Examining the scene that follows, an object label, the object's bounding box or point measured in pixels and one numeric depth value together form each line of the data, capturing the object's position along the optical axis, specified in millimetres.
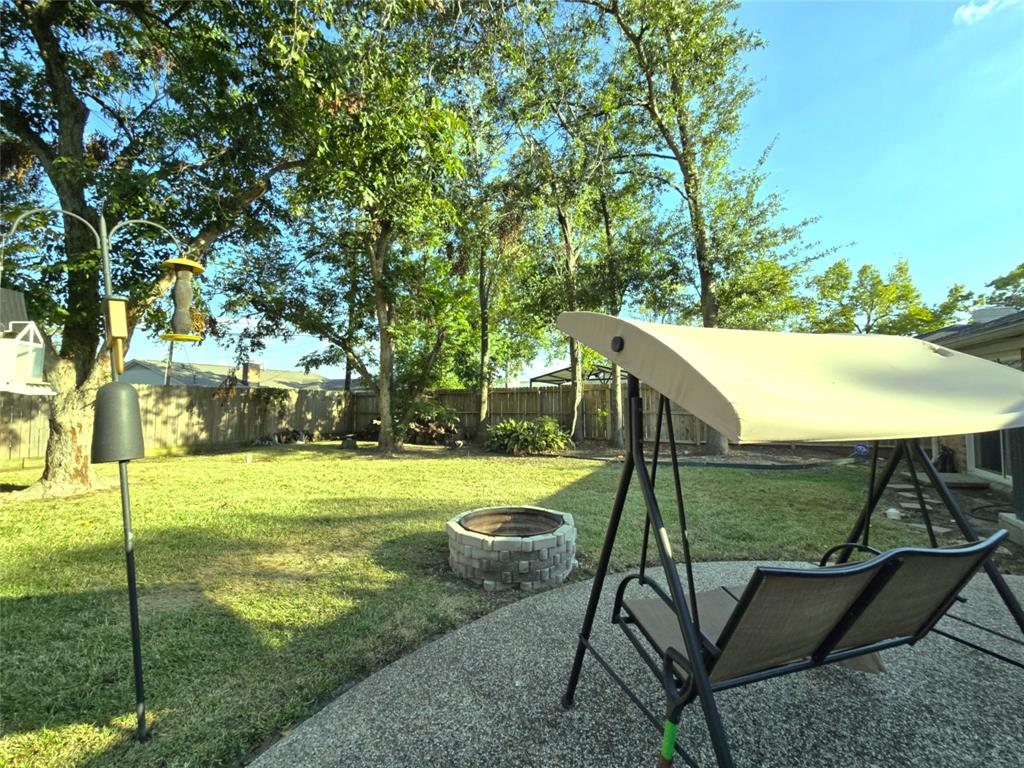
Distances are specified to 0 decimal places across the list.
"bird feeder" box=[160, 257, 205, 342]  2656
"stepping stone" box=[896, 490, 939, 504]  5922
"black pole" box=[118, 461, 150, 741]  1859
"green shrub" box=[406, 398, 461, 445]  13469
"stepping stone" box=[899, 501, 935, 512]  5566
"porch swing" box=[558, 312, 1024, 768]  1321
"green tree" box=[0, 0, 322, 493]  5914
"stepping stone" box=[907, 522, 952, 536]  4512
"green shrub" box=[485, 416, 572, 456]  11086
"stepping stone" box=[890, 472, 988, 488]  6387
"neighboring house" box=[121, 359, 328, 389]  17578
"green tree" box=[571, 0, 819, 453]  9258
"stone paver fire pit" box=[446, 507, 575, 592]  3346
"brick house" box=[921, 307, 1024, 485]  5852
